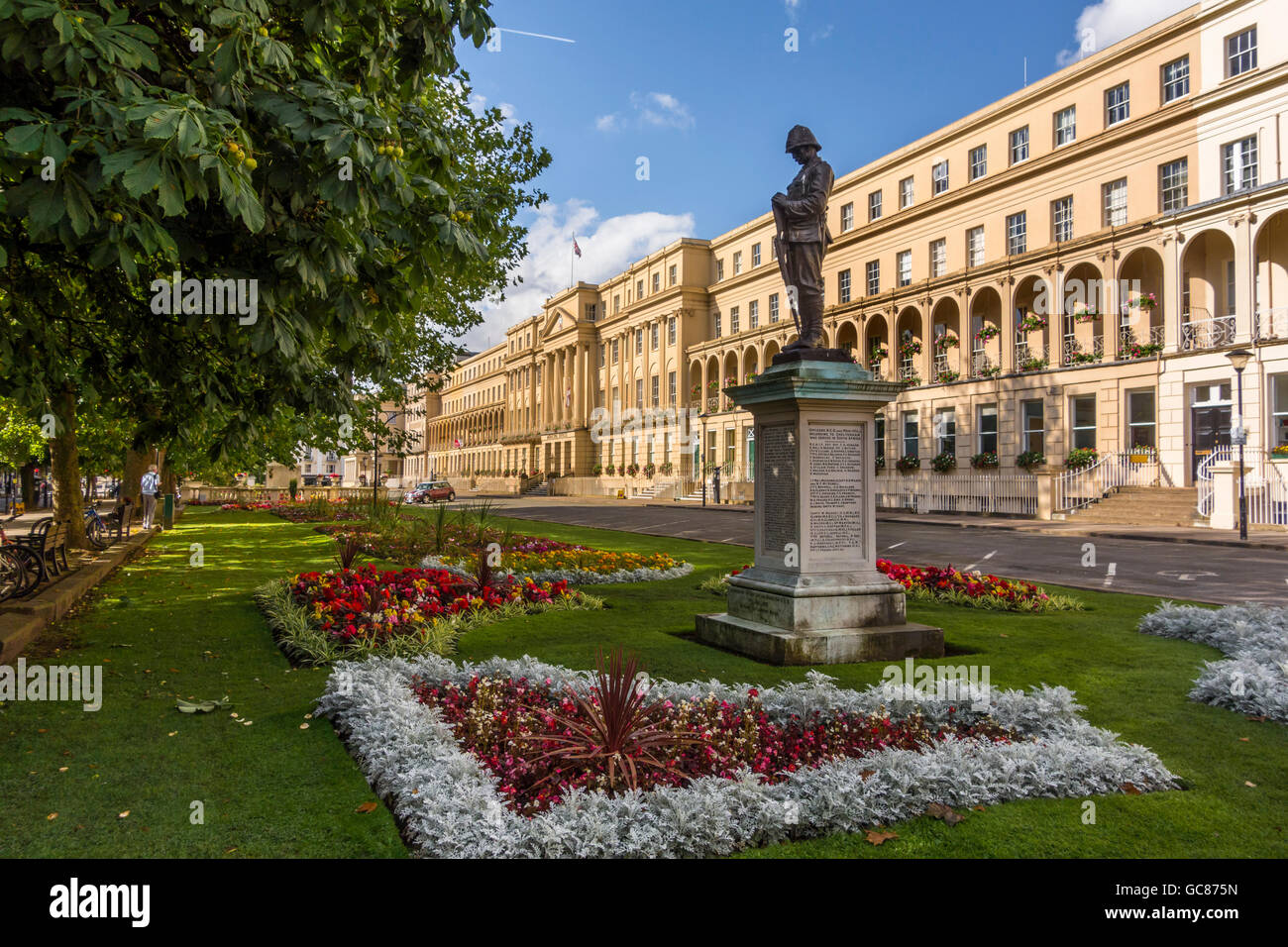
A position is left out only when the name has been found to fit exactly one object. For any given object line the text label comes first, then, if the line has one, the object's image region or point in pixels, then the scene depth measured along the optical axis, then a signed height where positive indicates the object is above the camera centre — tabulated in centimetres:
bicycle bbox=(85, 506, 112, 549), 1758 -110
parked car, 6019 -79
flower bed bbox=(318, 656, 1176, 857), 360 -158
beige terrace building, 2591 +891
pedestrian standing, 2420 -17
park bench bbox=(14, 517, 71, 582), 1047 -82
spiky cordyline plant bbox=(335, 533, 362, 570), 1141 -101
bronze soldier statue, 840 +268
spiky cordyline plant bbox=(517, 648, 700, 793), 428 -146
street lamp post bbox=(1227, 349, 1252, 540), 2039 +120
